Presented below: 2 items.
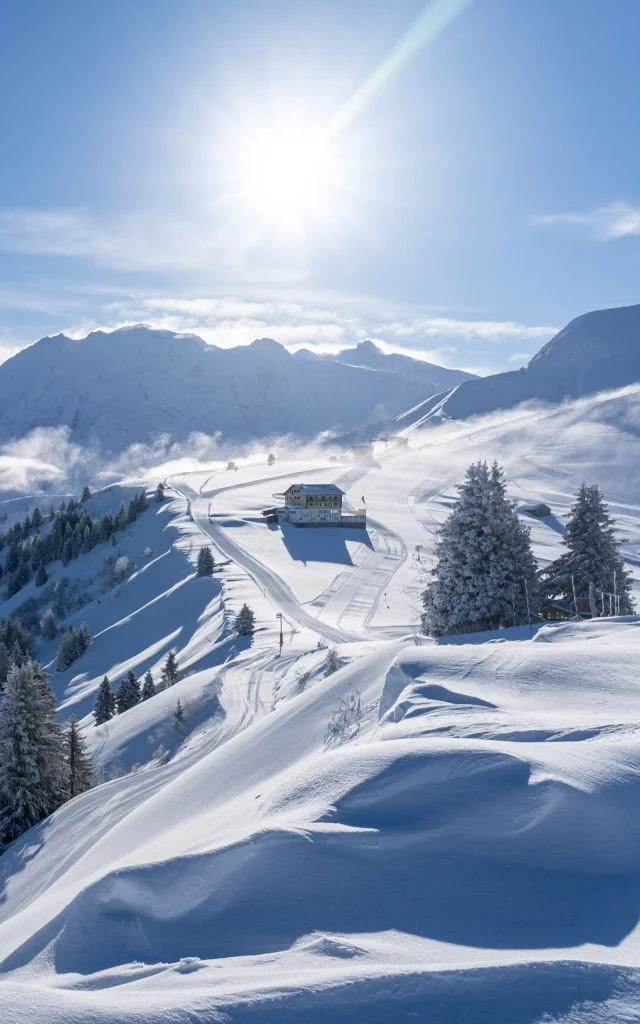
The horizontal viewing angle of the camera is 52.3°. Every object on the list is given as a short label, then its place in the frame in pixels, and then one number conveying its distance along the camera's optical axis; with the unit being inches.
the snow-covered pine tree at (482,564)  1047.6
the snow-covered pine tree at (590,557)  1221.7
